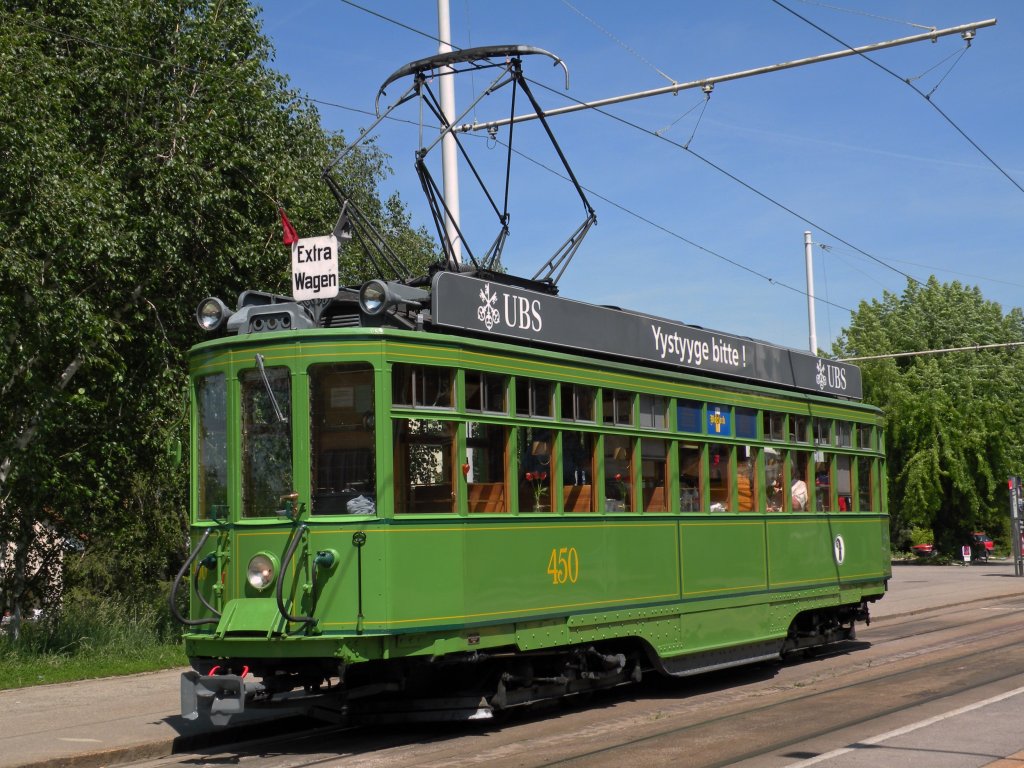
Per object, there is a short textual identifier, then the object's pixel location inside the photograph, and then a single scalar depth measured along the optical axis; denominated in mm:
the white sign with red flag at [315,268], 9172
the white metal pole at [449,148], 14969
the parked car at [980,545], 42312
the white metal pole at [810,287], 29609
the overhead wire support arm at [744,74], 12750
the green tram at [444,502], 8531
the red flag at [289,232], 9852
